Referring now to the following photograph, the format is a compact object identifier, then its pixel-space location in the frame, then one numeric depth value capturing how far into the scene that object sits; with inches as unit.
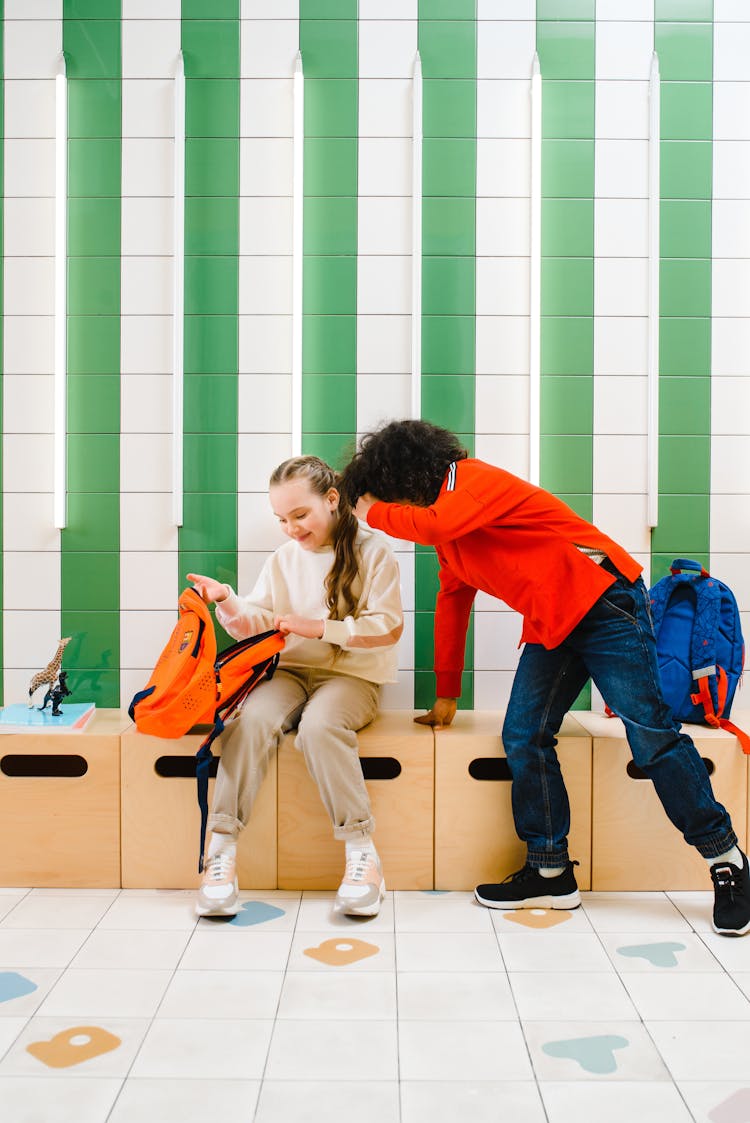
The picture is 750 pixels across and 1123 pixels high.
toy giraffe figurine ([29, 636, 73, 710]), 98.9
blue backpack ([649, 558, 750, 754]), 94.6
